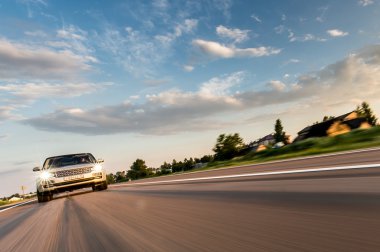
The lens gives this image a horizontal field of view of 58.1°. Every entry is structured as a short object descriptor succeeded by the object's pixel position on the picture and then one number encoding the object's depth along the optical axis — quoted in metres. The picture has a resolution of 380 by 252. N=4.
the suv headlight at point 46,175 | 12.54
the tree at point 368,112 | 109.25
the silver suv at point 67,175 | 12.52
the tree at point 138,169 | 135.62
